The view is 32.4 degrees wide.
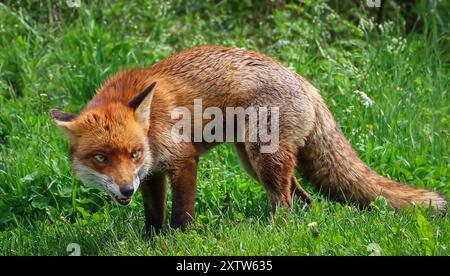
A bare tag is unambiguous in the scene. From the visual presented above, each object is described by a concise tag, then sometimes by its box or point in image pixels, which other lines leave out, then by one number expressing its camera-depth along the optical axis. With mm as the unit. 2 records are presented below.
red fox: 6145
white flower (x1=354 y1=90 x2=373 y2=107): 8055
